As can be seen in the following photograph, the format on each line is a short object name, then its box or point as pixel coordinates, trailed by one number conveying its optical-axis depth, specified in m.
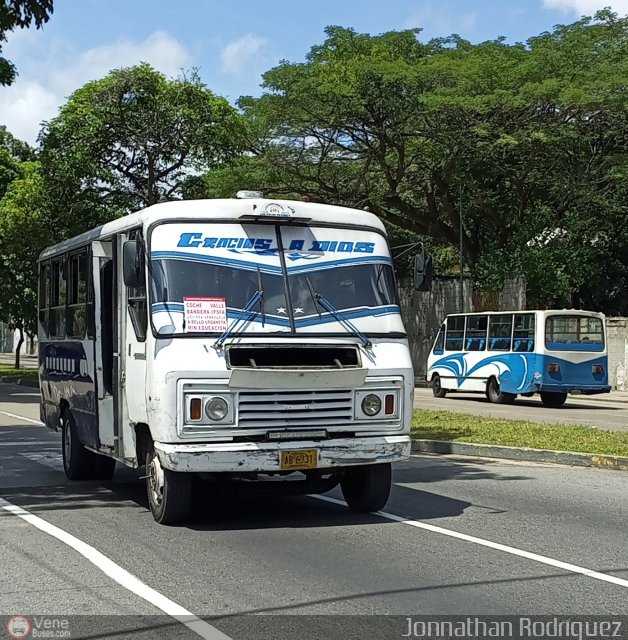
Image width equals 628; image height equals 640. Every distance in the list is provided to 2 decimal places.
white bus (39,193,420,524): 8.90
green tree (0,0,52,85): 13.77
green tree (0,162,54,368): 38.06
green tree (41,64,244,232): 37.78
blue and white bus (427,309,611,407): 27.50
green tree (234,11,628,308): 32.38
